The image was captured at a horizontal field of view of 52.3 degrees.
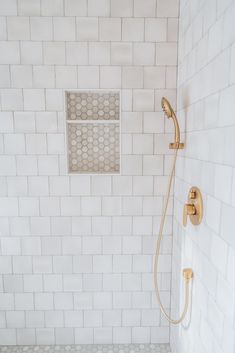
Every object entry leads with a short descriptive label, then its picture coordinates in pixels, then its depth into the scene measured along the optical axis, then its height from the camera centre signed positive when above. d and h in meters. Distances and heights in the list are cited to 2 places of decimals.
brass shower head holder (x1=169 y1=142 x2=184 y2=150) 1.35 +0.00
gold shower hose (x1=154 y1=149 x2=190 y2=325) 1.25 -0.66
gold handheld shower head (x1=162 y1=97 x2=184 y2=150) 1.29 +0.17
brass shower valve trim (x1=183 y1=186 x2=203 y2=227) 1.09 -0.29
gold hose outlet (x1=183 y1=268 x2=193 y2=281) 1.22 -0.66
